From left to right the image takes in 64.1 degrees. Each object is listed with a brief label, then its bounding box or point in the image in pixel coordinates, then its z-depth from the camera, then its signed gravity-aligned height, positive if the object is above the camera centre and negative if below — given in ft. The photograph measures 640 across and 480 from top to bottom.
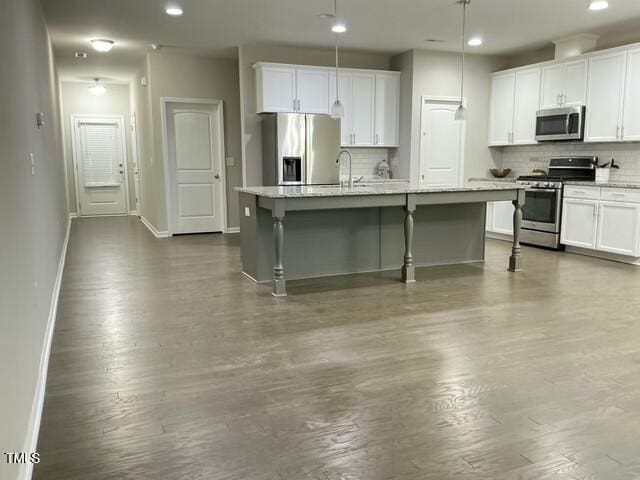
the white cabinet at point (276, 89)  22.53 +3.49
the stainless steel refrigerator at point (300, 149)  22.39 +0.85
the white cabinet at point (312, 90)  23.16 +3.54
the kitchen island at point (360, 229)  14.87 -2.04
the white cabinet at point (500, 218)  23.80 -2.33
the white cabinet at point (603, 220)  18.58 -1.98
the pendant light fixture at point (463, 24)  17.10 +5.49
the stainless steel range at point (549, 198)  21.49 -1.25
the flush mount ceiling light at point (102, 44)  21.75 +5.27
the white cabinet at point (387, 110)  25.02 +2.86
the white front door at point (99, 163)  35.40 +0.34
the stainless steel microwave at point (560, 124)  21.33 +1.90
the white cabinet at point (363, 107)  24.44 +2.91
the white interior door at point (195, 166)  26.27 +0.09
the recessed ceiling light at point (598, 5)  16.99 +5.47
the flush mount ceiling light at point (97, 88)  33.99 +5.29
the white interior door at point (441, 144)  25.02 +1.19
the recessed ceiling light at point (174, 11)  17.26 +5.37
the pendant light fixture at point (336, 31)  16.56 +5.48
